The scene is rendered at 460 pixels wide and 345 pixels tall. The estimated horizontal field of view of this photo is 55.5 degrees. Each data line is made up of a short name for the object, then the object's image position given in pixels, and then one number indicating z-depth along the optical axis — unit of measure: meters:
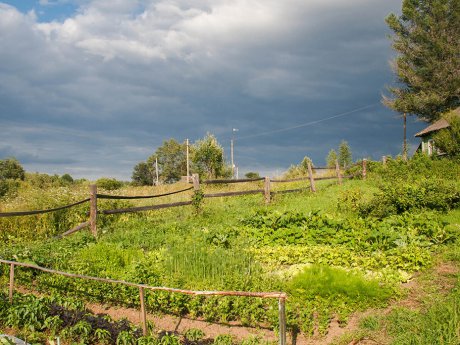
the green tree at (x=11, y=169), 43.53
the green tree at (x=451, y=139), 22.55
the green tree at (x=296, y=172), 30.34
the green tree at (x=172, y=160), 63.06
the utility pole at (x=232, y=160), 44.90
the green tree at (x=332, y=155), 54.53
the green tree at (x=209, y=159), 40.50
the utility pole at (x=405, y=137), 39.83
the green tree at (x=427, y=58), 36.41
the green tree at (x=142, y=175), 71.06
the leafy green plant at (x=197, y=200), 13.34
